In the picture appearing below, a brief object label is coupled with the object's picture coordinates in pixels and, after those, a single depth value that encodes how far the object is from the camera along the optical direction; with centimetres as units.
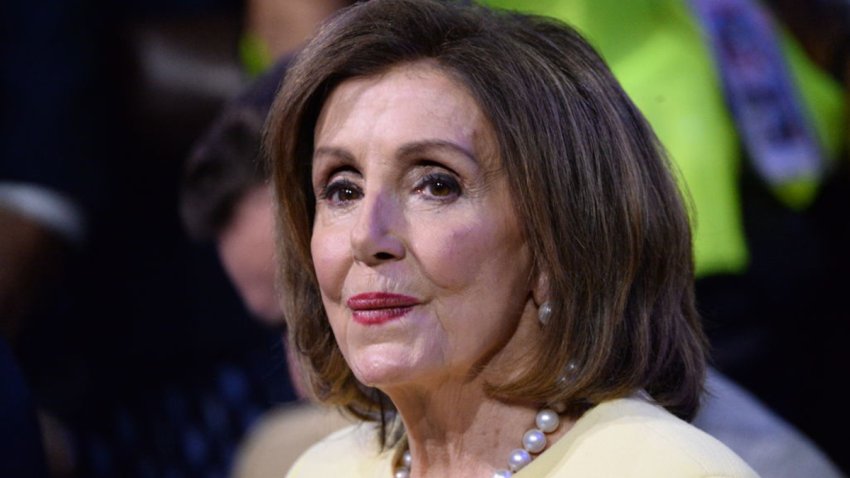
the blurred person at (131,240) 640
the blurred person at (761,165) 505
